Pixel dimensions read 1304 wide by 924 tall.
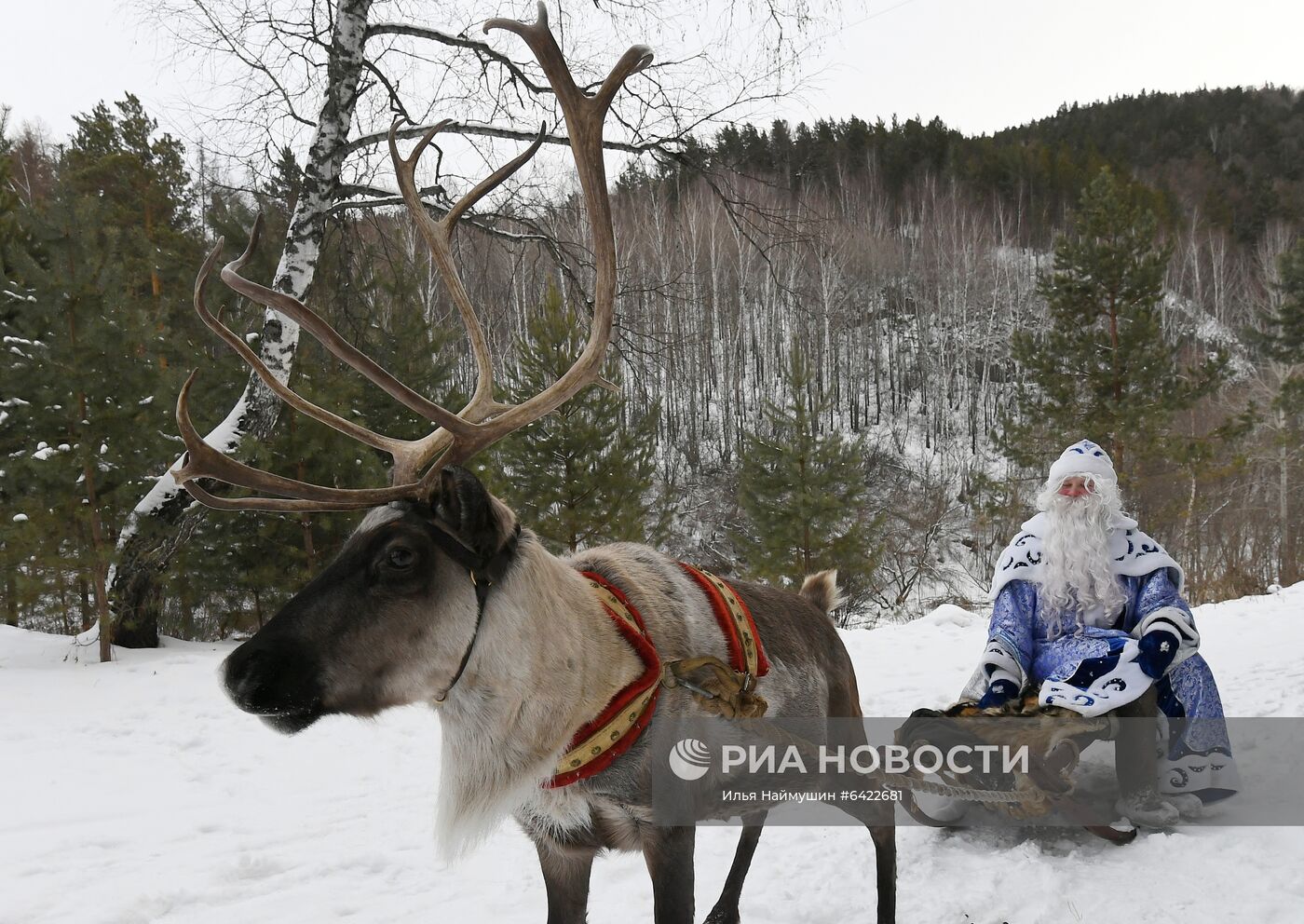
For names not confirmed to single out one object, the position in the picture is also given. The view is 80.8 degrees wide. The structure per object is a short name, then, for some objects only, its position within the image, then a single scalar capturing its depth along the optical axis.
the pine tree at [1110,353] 15.56
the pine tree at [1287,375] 19.59
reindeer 1.71
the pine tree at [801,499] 14.05
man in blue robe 2.86
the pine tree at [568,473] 12.38
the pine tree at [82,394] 6.69
